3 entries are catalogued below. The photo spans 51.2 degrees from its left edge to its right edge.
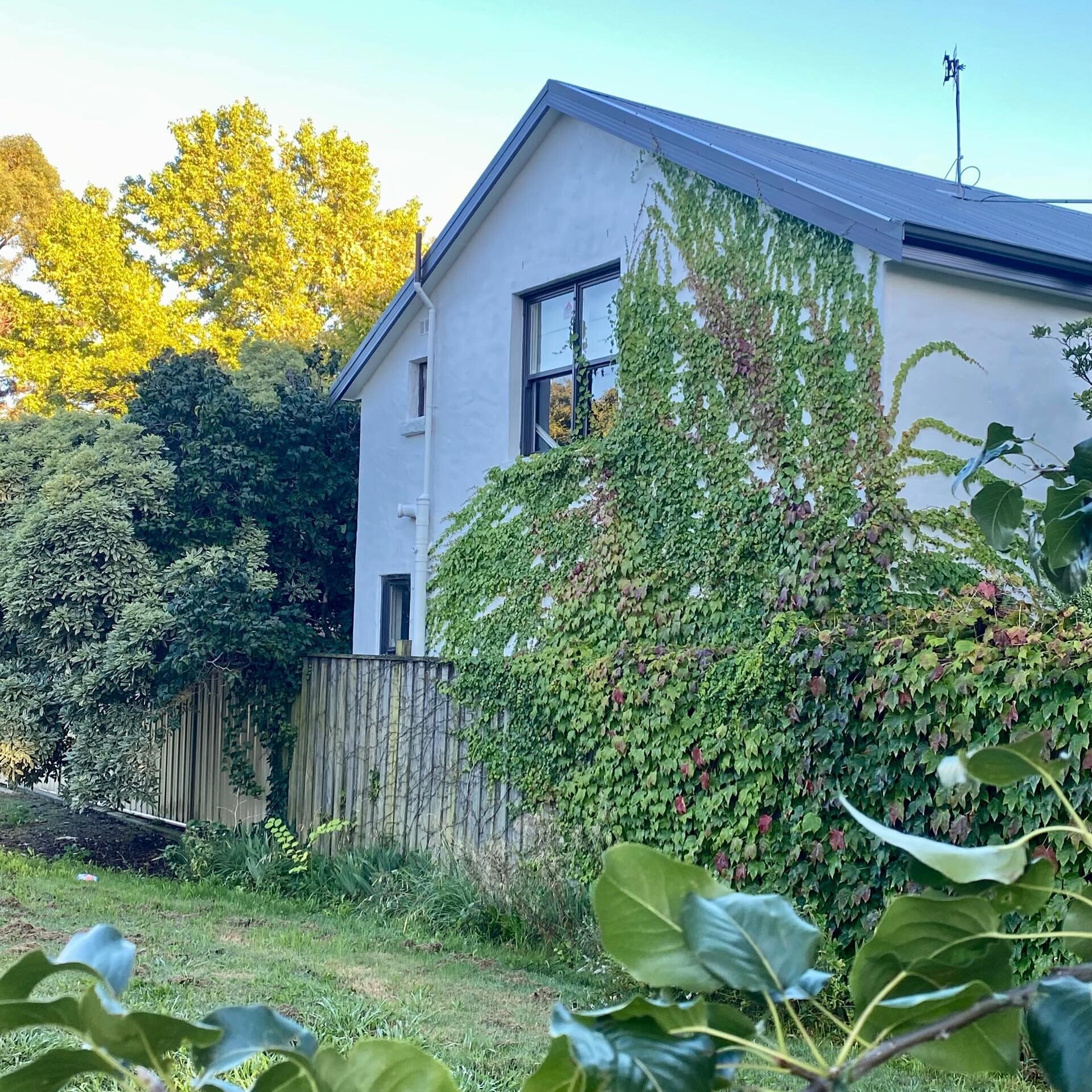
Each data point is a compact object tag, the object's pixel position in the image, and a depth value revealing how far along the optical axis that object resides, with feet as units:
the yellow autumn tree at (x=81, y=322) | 103.30
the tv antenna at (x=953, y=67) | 33.83
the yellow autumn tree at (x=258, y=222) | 114.11
